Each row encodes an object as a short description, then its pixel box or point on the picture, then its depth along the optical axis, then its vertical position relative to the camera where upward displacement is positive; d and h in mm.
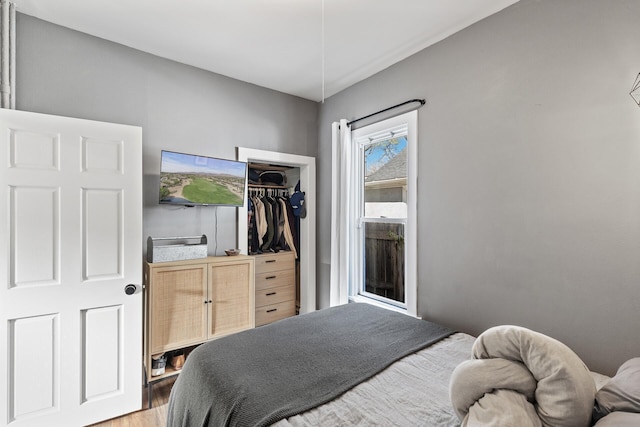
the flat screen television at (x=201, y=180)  2305 +284
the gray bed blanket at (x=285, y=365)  1159 -691
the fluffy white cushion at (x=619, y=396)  805 -498
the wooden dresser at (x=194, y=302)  2219 -683
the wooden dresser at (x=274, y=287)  3344 -809
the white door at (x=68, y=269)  1805 -344
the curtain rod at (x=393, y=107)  2330 +897
